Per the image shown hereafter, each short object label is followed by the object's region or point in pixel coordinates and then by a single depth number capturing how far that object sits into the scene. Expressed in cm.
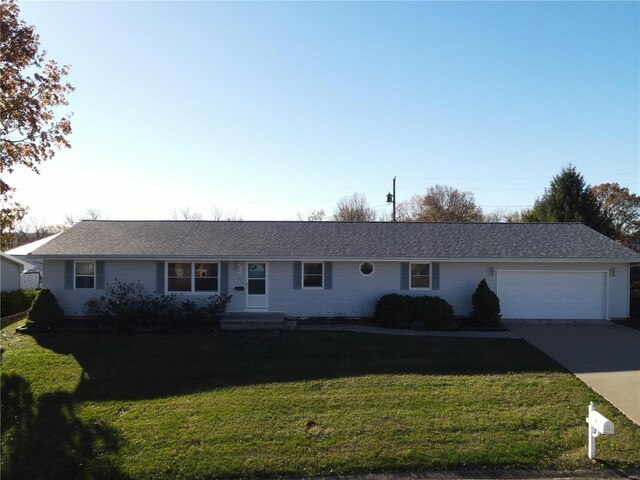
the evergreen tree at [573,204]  2769
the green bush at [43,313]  1456
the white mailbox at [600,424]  580
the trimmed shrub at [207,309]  1504
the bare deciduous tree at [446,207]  4694
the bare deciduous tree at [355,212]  5405
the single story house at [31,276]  2674
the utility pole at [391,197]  3705
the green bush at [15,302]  2034
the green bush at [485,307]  1489
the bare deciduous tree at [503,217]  5136
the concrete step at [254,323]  1418
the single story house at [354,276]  1594
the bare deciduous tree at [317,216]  5538
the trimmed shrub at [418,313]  1476
